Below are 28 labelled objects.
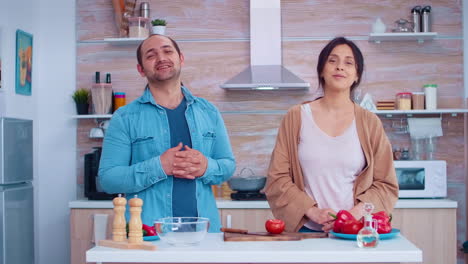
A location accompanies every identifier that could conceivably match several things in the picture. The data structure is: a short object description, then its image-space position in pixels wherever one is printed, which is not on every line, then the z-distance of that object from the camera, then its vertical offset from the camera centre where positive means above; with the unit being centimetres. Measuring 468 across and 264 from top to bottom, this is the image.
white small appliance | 431 -26
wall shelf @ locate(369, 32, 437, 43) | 450 +68
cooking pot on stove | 430 -29
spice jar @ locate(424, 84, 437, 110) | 451 +26
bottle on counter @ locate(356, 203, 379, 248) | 188 -28
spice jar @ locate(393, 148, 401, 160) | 450 -12
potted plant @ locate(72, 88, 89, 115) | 472 +26
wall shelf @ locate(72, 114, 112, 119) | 461 +15
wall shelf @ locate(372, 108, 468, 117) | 445 +17
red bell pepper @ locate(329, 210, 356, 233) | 207 -25
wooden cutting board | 203 -30
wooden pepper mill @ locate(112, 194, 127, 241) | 199 -25
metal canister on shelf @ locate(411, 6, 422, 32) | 457 +82
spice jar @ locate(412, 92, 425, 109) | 452 +25
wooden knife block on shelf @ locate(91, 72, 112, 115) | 466 +29
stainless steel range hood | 459 +68
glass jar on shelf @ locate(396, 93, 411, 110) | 451 +24
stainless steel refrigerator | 375 -31
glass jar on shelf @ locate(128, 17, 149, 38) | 464 +77
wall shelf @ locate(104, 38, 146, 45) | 463 +68
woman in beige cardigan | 236 -7
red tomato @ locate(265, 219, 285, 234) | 210 -28
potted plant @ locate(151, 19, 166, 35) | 459 +76
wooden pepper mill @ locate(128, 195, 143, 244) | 195 -25
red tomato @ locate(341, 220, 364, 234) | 202 -27
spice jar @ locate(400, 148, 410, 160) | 450 -12
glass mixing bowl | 191 -27
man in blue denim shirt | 232 -4
